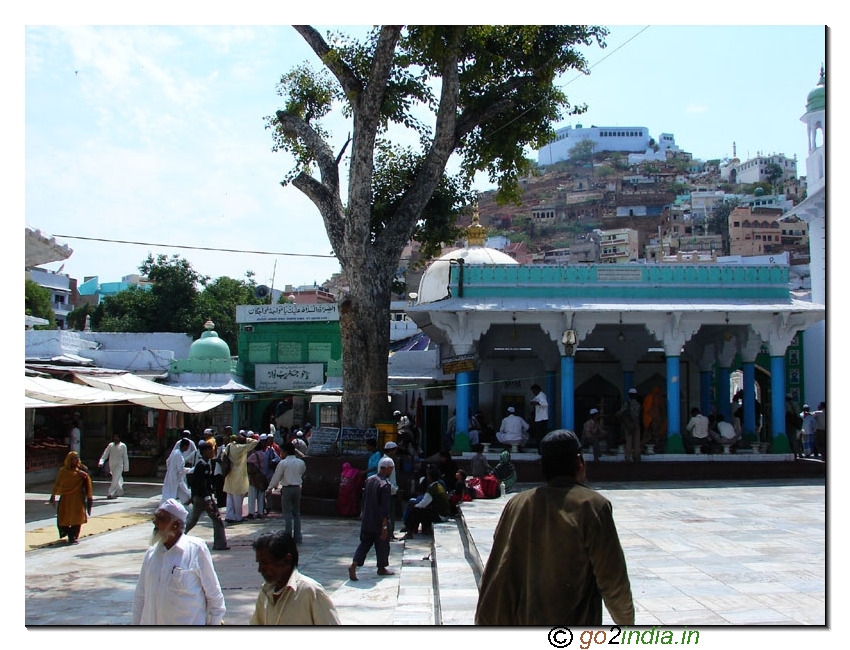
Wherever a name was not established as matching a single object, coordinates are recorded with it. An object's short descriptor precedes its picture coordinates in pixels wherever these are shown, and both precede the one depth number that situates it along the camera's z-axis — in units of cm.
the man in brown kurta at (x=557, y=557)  323
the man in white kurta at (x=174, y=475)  1220
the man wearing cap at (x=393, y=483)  1122
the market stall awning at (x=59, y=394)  1354
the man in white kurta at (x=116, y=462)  1574
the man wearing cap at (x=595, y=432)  1509
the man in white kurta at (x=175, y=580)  427
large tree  1357
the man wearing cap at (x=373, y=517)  832
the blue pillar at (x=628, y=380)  1972
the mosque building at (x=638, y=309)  1551
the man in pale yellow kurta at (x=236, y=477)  1259
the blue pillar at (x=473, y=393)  1939
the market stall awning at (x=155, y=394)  1675
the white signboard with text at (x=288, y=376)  2592
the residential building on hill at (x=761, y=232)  7731
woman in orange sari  1075
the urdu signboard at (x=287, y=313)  2633
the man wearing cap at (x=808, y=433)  1586
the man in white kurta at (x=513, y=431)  1534
